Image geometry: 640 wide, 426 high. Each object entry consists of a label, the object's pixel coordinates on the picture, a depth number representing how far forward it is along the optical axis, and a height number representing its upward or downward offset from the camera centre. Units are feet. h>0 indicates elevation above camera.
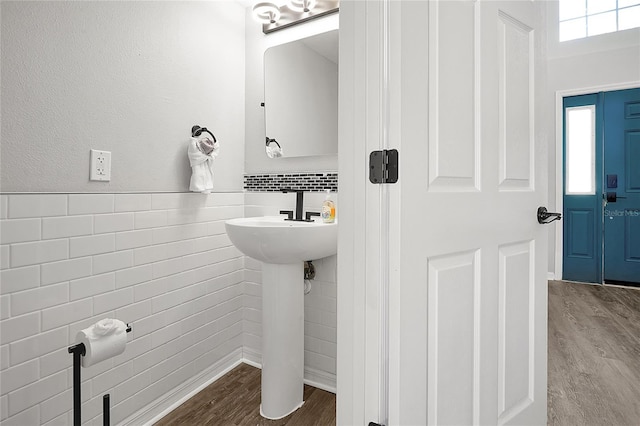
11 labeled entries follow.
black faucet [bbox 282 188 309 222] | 6.06 +0.16
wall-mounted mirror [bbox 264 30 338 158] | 6.22 +2.09
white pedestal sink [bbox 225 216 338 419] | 5.14 -1.70
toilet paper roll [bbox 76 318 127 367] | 3.73 -1.35
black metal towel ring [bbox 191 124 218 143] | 5.95 +1.36
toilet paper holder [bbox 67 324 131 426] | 3.71 -1.76
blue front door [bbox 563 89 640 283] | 12.19 +0.88
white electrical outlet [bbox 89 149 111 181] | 4.48 +0.59
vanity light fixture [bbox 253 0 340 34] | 6.26 +3.60
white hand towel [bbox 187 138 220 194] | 5.72 +0.73
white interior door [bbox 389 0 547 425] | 3.03 -0.04
